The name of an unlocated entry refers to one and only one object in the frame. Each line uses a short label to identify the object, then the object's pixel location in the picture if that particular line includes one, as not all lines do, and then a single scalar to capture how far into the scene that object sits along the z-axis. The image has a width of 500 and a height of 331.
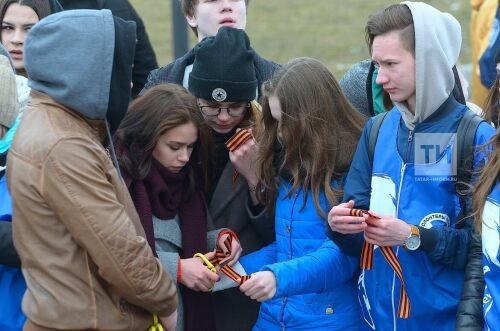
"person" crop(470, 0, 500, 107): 15.39
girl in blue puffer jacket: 8.28
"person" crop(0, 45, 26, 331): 7.48
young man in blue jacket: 7.38
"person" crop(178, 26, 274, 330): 8.81
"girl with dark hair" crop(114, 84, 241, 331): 8.16
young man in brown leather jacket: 6.69
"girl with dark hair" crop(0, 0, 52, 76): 10.13
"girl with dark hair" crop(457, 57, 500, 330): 6.95
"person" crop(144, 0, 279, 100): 9.52
